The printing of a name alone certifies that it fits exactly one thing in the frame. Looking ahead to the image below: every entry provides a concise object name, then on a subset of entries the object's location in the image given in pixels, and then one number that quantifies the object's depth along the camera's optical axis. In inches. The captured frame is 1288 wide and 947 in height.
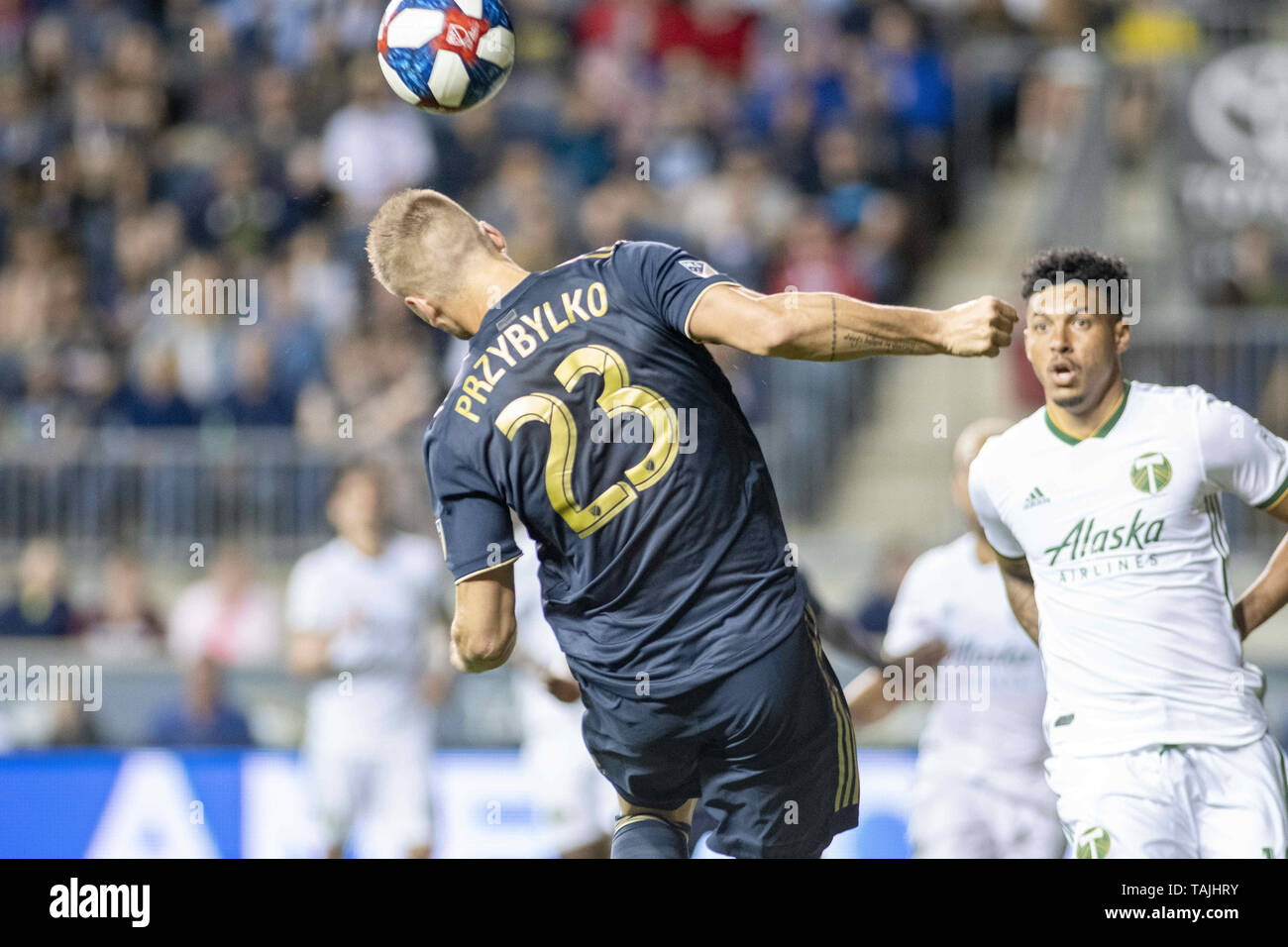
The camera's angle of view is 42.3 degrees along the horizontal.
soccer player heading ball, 180.5
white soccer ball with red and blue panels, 214.5
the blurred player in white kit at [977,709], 268.7
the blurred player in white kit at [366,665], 327.9
